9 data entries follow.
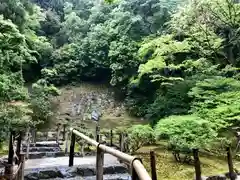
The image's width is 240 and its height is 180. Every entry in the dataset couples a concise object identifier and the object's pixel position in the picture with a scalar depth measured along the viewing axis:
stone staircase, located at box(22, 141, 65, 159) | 4.79
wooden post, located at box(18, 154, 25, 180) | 2.22
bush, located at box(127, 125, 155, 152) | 5.88
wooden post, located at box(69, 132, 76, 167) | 3.33
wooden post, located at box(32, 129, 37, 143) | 6.66
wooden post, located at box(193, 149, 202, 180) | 2.93
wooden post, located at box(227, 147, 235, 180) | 3.62
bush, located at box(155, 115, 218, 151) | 4.71
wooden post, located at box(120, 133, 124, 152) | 4.30
